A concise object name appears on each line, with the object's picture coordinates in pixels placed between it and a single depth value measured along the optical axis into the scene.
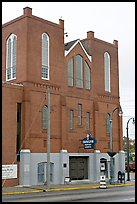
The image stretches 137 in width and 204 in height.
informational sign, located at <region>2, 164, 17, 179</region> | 31.60
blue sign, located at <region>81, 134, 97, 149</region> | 35.89
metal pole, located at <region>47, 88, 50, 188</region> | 29.99
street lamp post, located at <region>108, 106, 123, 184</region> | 34.97
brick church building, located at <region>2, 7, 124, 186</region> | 33.00
